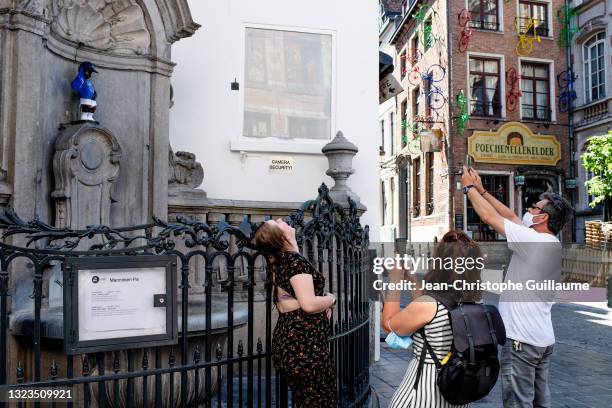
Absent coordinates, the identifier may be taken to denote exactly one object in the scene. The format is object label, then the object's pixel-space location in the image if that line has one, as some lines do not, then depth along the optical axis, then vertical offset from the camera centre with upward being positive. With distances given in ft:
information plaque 10.44 -1.10
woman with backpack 10.77 -1.64
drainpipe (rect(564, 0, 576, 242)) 93.61 +17.93
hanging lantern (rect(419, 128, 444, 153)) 91.97 +14.41
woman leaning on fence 11.47 -1.63
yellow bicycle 95.09 +30.74
